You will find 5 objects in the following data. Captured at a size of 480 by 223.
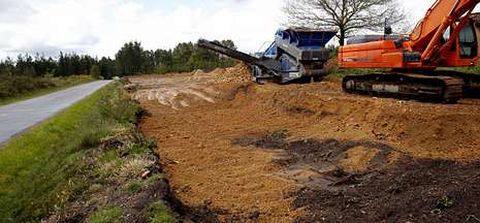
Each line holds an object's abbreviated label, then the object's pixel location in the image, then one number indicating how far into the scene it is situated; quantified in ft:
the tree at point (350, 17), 98.12
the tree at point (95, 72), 281.58
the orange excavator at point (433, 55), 40.93
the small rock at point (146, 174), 26.32
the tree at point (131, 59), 277.85
